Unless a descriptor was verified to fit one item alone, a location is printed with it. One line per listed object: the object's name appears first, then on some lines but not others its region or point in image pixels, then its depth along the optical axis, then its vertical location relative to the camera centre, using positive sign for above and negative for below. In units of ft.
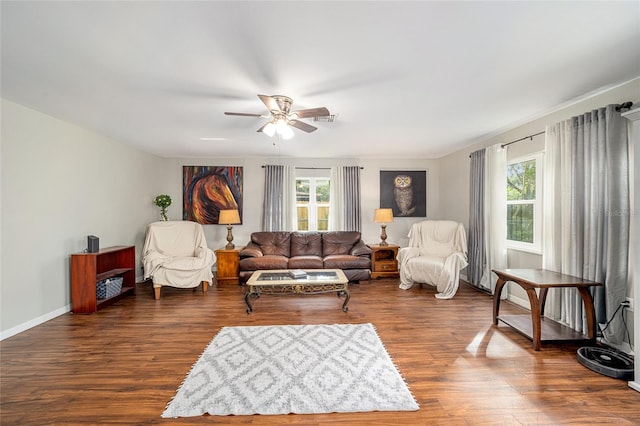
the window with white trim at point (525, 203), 11.68 +0.39
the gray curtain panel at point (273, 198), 18.84 +1.00
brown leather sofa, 15.70 -2.45
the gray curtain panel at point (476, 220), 14.42 -0.41
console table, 8.30 -2.77
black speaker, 11.77 -1.29
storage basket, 12.09 -3.28
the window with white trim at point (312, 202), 19.61 +0.75
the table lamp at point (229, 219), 17.07 -0.37
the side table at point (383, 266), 17.31 -3.29
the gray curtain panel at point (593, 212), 8.13 +0.00
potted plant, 16.83 +0.67
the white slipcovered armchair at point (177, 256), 13.58 -2.22
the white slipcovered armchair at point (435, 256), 13.50 -2.36
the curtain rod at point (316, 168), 19.45 +3.09
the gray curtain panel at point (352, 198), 19.17 +1.00
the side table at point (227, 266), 16.47 -3.12
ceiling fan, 8.05 +3.01
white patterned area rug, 5.96 -4.04
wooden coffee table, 11.00 -2.82
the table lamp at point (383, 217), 17.62 -0.28
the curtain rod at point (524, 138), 11.40 +3.17
